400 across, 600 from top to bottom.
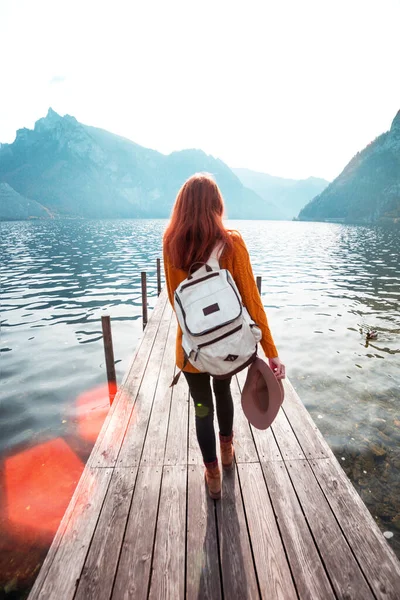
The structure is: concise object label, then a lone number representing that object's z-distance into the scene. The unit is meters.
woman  2.05
